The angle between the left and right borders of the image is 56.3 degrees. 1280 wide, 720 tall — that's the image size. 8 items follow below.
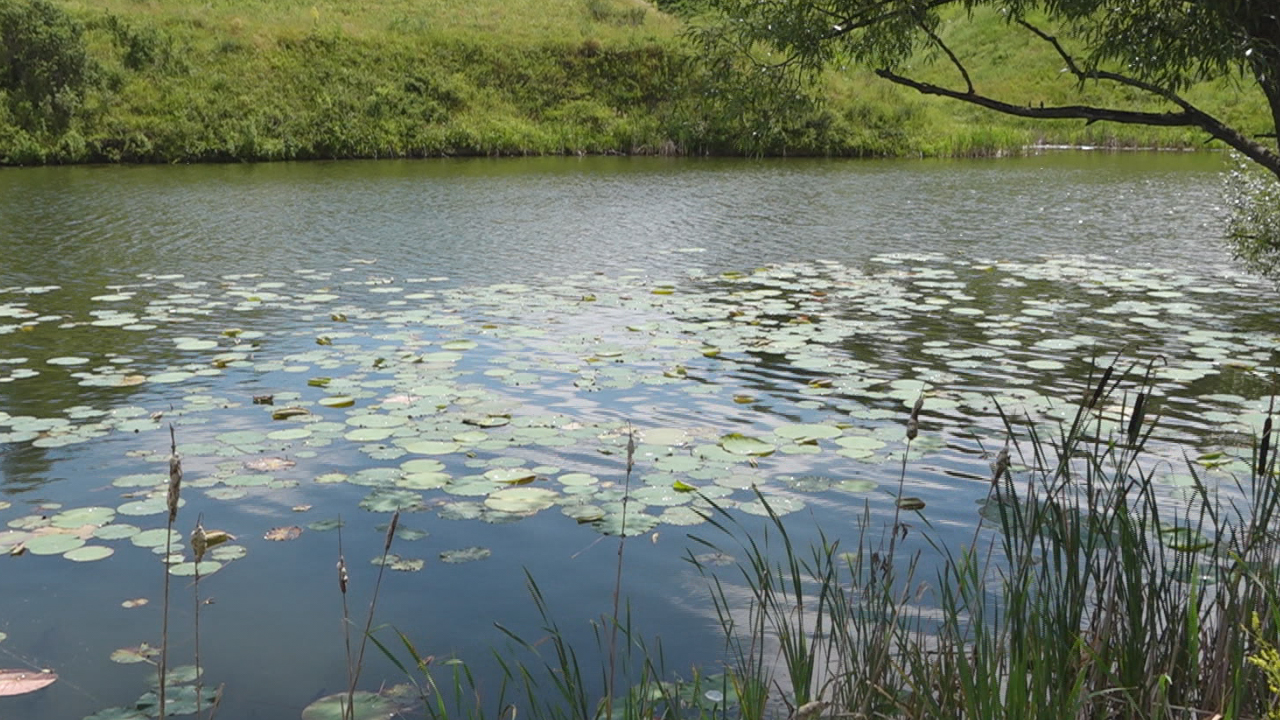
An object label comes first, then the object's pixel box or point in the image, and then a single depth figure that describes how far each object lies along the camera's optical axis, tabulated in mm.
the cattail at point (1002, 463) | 2248
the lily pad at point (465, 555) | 4277
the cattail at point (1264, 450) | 2285
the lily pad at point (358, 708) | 3154
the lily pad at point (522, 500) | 4738
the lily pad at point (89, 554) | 4203
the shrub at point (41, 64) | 26562
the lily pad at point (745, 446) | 5453
